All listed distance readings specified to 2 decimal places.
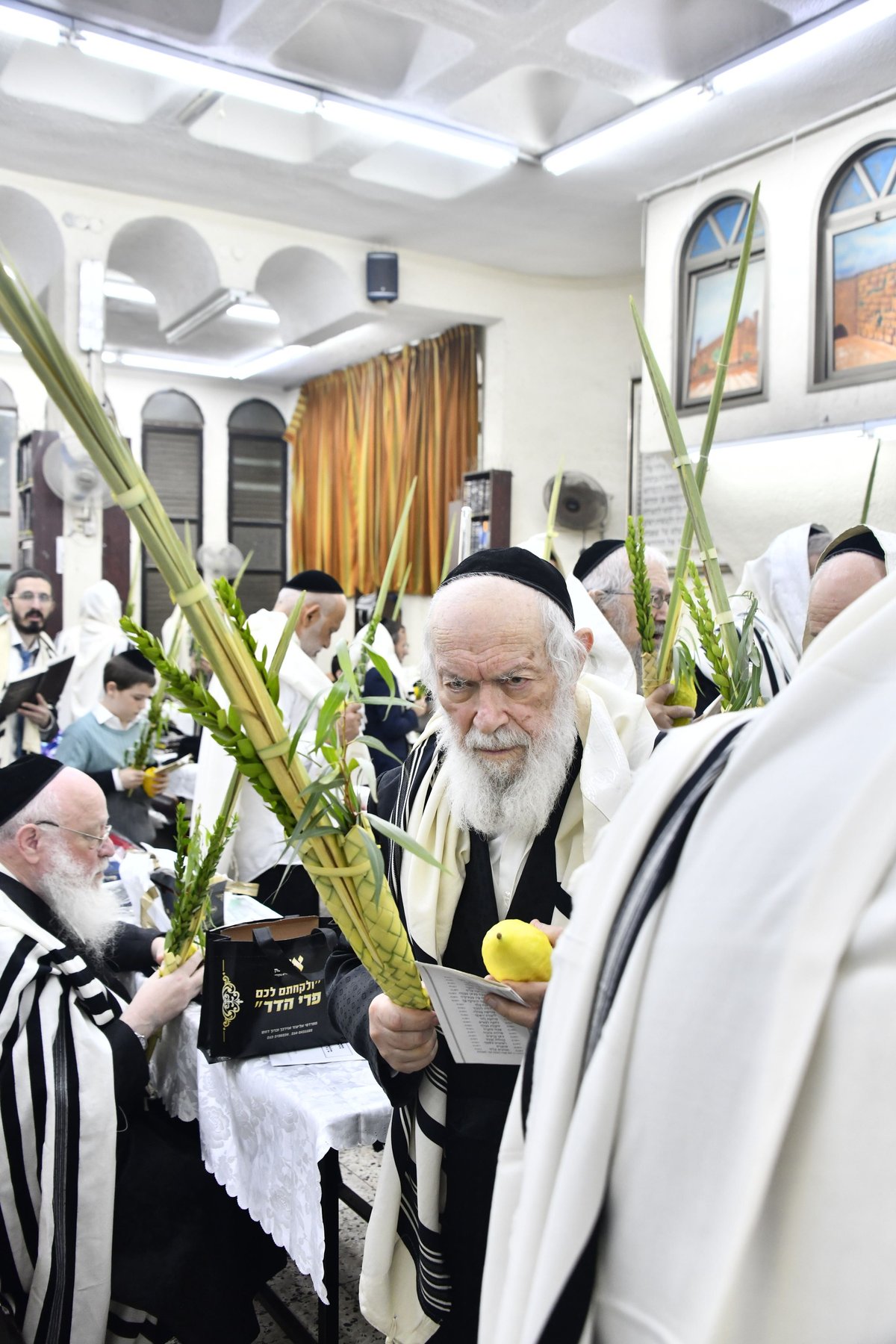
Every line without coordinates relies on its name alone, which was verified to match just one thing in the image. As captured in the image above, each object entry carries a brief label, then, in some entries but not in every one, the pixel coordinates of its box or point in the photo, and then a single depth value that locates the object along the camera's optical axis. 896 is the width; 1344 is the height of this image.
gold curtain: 9.62
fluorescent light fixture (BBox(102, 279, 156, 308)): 9.83
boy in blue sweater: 4.09
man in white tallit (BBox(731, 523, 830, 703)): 3.55
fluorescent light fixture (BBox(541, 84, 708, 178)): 5.83
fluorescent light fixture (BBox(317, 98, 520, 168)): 6.01
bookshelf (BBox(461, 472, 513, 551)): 8.73
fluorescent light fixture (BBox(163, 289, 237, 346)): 7.98
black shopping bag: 2.08
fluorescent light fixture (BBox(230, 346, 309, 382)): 10.98
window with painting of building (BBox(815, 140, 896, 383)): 5.64
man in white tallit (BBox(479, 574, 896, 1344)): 0.61
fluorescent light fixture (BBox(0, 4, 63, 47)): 5.19
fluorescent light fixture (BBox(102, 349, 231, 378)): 11.73
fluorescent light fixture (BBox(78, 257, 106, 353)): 7.13
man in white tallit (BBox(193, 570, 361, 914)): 3.79
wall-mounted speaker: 8.23
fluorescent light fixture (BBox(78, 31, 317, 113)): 5.41
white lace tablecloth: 1.86
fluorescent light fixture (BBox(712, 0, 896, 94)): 4.89
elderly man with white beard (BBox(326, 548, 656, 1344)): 1.49
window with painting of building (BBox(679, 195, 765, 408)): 6.39
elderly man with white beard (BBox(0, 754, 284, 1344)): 1.96
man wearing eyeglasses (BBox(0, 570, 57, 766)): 5.81
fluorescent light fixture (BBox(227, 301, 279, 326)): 10.20
